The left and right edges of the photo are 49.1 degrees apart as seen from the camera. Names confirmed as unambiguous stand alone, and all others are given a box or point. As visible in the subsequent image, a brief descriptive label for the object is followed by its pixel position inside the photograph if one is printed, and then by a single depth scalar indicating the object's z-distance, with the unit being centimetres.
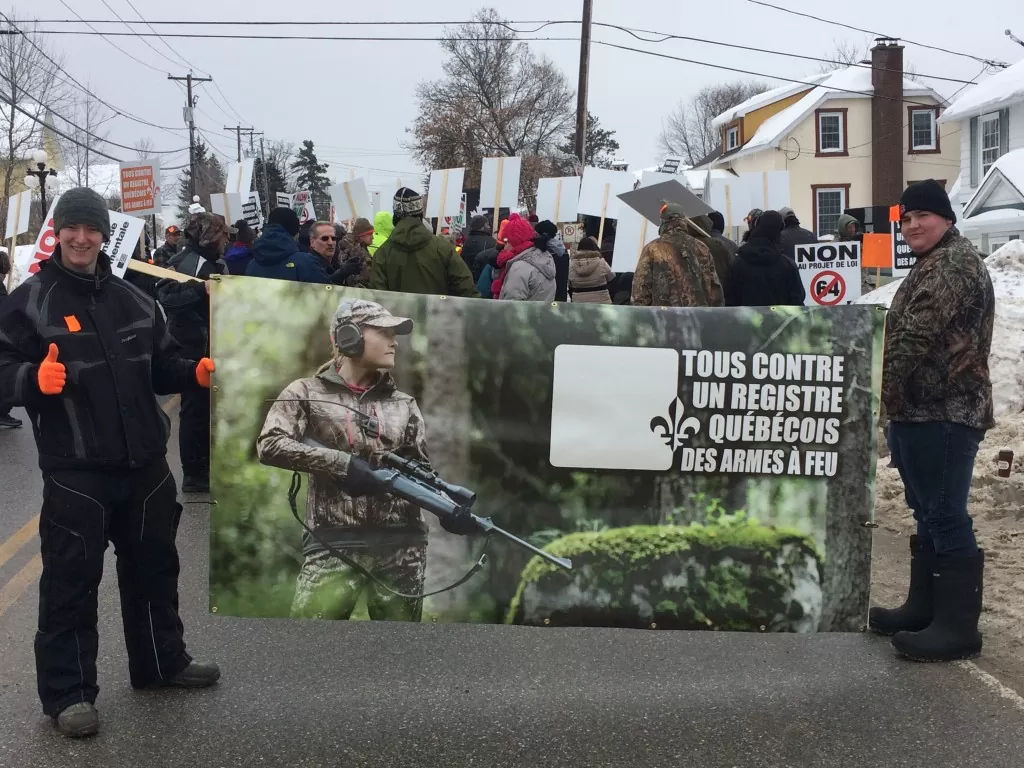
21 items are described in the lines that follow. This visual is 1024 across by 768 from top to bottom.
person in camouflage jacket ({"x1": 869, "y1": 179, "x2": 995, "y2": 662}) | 456
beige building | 4341
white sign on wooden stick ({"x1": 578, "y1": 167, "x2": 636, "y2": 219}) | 1568
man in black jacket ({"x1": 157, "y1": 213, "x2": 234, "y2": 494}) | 795
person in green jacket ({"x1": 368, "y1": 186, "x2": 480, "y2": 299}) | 756
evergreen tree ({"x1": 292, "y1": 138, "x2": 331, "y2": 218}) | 10894
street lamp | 2661
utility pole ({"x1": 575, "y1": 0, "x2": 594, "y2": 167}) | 3045
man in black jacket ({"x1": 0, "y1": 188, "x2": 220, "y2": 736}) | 396
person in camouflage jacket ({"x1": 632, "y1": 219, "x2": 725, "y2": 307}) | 732
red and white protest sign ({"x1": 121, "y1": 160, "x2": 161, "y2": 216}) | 1536
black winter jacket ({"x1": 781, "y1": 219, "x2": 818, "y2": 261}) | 1142
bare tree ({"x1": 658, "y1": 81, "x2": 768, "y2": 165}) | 8669
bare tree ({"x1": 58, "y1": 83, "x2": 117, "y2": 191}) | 5519
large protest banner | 389
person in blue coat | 768
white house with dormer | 2477
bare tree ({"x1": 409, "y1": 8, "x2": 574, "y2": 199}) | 5734
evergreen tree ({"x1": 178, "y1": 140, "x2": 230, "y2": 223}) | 9041
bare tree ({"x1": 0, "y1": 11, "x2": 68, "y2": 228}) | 4819
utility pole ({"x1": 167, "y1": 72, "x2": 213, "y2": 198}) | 6013
